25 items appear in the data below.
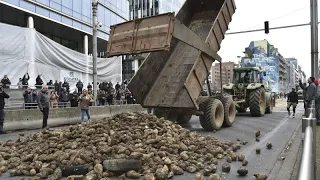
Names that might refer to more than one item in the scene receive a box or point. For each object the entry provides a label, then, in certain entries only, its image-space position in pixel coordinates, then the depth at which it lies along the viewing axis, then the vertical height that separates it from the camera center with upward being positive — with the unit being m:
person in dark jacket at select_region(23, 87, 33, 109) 11.40 -0.29
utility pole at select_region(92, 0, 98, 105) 14.01 +2.57
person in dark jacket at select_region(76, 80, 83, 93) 16.41 +0.36
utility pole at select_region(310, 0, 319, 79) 10.92 +2.46
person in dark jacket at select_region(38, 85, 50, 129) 9.60 -0.45
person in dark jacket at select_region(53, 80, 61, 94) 14.55 +0.27
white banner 16.53 +1.01
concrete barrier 9.59 -1.11
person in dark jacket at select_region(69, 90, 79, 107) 13.65 -0.48
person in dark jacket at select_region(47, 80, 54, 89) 14.24 +0.45
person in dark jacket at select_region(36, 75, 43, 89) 13.22 +0.58
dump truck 6.10 +1.00
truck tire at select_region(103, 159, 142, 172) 4.27 -1.30
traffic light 16.42 +4.26
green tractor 12.01 -0.09
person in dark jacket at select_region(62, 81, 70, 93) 14.87 +0.34
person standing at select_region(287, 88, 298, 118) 13.00 -0.49
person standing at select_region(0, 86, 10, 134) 8.82 -0.49
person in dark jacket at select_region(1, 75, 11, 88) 11.09 +0.46
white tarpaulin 12.54 +2.05
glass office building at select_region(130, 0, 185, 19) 54.04 +19.21
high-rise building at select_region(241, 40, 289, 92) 72.54 +9.58
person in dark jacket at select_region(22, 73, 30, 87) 12.32 +0.60
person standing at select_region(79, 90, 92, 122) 10.33 -0.45
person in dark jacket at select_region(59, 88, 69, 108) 13.74 -0.37
